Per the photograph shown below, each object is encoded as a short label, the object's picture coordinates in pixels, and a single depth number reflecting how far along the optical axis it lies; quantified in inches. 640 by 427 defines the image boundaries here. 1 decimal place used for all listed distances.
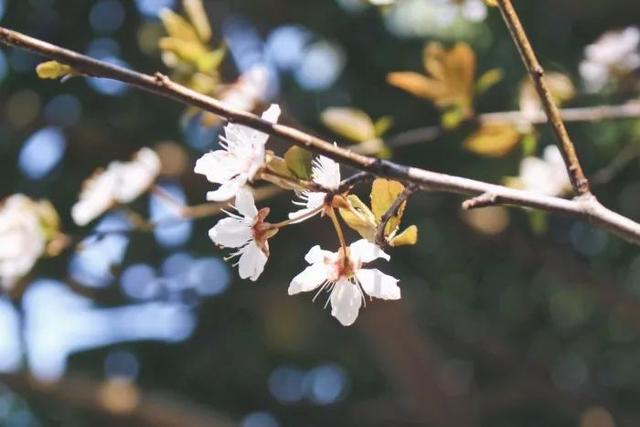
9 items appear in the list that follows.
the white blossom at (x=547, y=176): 25.6
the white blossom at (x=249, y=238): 17.9
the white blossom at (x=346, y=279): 18.0
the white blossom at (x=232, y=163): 17.5
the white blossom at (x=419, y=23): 39.4
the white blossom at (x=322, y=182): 17.2
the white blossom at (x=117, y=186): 25.6
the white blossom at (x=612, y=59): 29.4
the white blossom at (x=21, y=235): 25.5
